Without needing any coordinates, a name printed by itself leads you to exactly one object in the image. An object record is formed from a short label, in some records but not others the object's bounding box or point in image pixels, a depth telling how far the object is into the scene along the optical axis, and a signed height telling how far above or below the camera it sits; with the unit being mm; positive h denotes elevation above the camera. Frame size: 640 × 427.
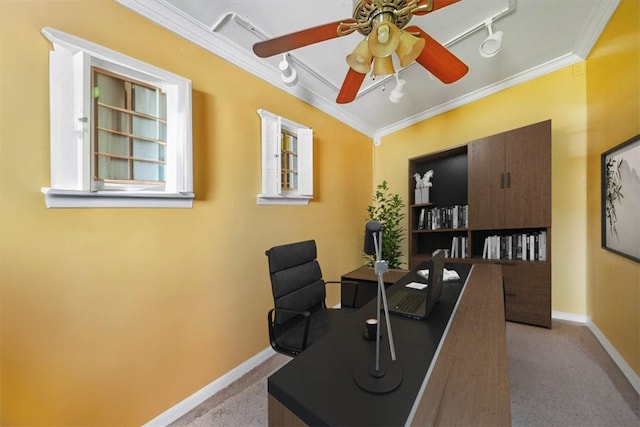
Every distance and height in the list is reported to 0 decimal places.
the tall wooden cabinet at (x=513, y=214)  2404 -7
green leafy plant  3494 -49
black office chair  1487 -610
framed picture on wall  1585 +106
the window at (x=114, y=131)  1171 +492
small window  2184 +552
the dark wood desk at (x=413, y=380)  578 -491
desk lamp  662 -478
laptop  1084 -467
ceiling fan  1006 +849
